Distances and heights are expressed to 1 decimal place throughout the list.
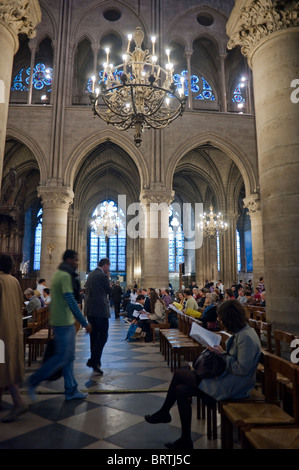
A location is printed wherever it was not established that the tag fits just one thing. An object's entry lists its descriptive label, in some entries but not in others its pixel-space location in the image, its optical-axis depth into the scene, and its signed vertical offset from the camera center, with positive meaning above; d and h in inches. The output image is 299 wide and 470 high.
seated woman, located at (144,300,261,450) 94.5 -26.9
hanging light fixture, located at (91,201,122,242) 717.9 +129.2
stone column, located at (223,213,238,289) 772.6 +71.7
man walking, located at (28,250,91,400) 139.4 -14.5
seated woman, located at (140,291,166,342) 301.8 -26.3
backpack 312.2 -43.1
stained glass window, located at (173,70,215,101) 761.3 +430.2
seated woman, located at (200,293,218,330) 215.9 -21.0
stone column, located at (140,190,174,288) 592.4 +81.7
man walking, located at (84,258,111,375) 187.9 -14.8
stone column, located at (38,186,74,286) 583.8 +96.2
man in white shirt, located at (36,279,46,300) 418.9 -1.5
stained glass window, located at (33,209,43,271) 1084.5 +131.2
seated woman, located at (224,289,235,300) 315.1 -7.5
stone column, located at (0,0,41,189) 215.6 +161.2
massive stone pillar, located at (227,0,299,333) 198.4 +86.7
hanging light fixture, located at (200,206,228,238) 689.6 +118.6
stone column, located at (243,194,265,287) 595.5 +91.3
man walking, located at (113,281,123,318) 577.8 -22.4
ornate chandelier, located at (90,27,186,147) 297.9 +171.9
